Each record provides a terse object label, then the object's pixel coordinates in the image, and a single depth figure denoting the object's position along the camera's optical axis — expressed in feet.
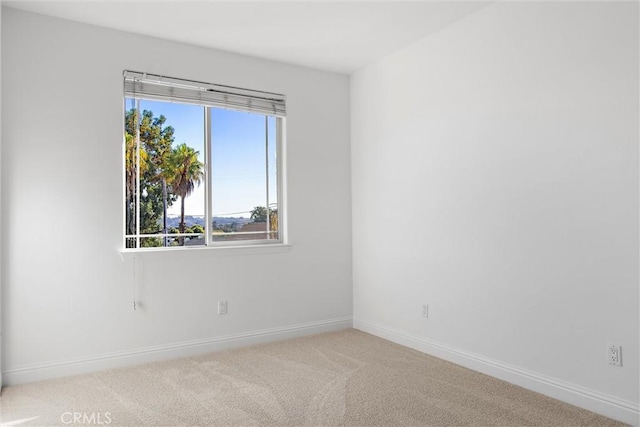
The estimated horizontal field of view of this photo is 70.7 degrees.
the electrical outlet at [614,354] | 7.83
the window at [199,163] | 11.30
